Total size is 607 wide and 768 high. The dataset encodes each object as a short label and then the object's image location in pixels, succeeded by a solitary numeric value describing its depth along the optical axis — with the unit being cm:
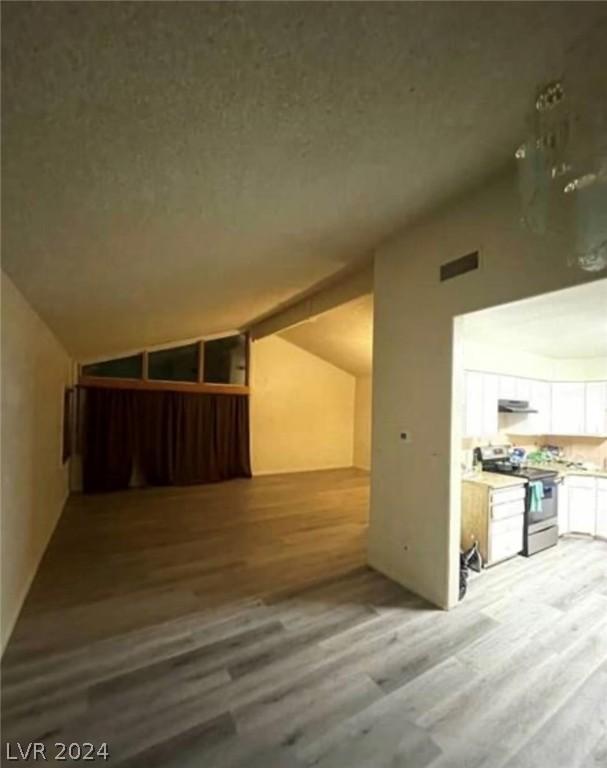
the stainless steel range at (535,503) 369
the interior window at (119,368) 637
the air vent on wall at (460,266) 254
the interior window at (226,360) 734
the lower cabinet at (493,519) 342
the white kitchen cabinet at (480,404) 402
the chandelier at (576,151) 130
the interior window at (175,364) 680
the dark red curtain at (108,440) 614
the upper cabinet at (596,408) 450
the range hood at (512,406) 432
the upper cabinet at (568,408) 467
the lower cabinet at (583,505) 414
